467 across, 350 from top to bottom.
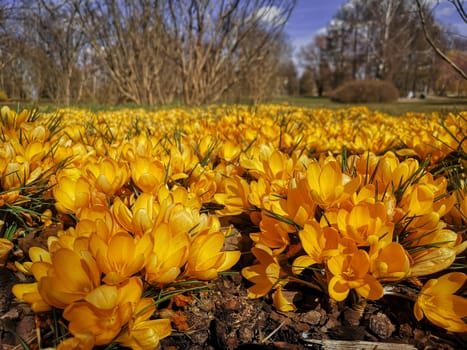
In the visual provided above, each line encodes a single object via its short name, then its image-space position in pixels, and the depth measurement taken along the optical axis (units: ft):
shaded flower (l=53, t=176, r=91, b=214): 1.06
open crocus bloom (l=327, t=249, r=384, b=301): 0.79
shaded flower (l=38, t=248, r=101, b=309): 0.71
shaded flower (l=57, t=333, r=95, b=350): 0.67
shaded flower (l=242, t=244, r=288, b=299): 0.91
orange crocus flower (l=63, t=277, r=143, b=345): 0.68
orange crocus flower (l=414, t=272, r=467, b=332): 0.79
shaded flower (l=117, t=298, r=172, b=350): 0.71
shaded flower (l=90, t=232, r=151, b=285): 0.75
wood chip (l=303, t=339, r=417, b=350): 0.81
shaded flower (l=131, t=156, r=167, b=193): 1.15
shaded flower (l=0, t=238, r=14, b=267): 1.04
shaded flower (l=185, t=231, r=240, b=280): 0.84
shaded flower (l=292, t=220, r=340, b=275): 0.86
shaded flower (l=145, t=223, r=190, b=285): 0.78
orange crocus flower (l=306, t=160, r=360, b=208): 0.94
